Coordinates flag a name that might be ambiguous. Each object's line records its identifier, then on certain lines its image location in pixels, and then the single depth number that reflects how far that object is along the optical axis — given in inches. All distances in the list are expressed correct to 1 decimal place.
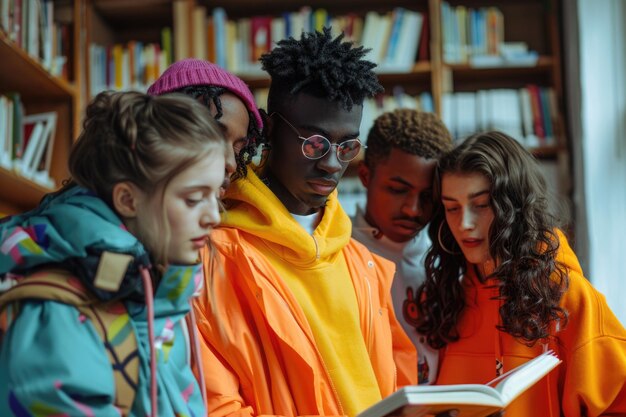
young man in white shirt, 76.4
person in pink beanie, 55.1
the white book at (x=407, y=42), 135.4
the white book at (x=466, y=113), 133.9
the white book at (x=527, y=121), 132.4
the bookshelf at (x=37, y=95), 112.4
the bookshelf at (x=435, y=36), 133.4
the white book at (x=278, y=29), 136.6
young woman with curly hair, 59.9
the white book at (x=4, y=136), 111.7
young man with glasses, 53.5
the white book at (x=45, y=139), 126.3
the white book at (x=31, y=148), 119.7
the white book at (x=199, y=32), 136.2
